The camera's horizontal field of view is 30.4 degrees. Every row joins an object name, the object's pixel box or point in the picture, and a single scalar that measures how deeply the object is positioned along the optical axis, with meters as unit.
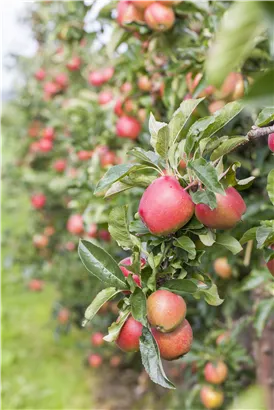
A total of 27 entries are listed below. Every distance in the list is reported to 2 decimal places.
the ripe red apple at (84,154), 1.86
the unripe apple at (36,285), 3.38
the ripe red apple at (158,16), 1.22
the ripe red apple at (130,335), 0.72
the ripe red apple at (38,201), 3.04
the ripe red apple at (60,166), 2.81
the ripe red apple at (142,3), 1.23
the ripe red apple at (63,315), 2.91
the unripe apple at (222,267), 1.44
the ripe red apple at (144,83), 1.48
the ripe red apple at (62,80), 2.91
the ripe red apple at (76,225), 2.13
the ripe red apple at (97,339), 2.66
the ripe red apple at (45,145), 2.90
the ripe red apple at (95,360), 2.76
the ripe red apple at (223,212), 0.70
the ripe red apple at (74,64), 2.73
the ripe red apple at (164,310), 0.70
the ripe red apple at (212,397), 1.63
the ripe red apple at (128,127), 1.55
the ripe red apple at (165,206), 0.69
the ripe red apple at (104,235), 1.84
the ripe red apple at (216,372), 1.54
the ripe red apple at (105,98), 1.93
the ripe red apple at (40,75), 3.09
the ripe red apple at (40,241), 3.06
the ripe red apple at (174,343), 0.72
